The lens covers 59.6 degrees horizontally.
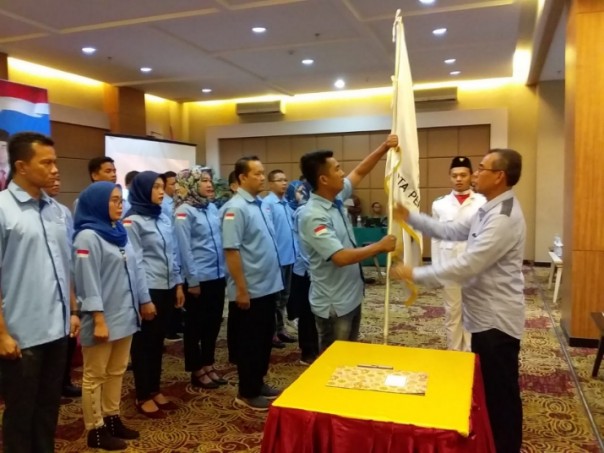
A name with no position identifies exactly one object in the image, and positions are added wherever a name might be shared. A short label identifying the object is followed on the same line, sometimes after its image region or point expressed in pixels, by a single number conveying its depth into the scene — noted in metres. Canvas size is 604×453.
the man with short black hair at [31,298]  2.01
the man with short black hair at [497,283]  2.15
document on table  1.64
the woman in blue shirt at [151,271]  3.07
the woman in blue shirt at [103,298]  2.50
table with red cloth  1.38
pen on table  1.82
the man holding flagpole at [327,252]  2.55
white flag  2.31
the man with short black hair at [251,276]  3.07
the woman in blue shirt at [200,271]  3.60
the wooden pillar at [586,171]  4.26
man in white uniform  3.81
